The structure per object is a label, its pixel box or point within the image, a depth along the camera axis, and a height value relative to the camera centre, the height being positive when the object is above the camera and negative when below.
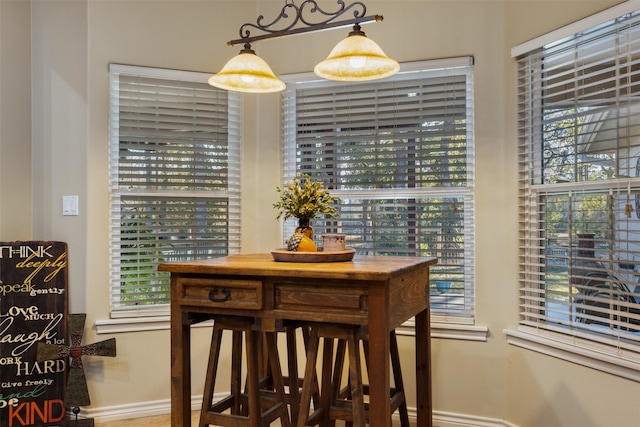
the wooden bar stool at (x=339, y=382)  1.93 -0.72
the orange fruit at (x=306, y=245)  2.15 -0.13
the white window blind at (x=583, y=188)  2.05 +0.12
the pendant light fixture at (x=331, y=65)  1.83 +0.59
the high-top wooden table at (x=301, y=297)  1.77 -0.31
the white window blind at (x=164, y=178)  2.87 +0.23
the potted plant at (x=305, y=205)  2.18 +0.05
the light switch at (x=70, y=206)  2.81 +0.06
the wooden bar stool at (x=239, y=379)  2.04 -0.71
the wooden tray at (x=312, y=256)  2.05 -0.17
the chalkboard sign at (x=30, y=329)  2.65 -0.60
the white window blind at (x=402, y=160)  2.71 +0.31
